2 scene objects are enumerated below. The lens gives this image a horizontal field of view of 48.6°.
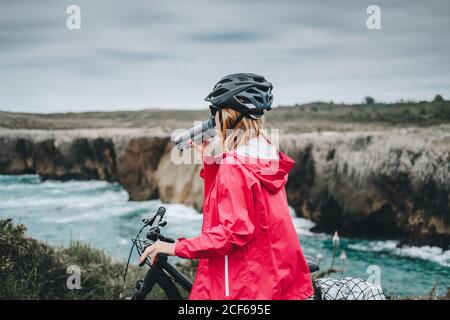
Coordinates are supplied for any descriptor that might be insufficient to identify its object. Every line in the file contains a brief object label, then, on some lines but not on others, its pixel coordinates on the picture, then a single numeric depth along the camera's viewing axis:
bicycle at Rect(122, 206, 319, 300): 2.71
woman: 2.38
